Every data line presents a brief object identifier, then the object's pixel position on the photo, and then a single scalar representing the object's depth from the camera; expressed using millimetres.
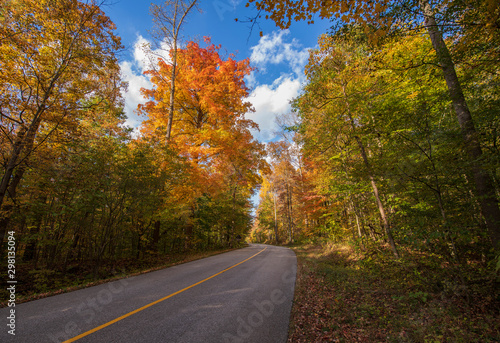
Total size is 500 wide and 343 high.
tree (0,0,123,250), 5859
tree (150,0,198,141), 12119
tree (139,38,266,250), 12148
